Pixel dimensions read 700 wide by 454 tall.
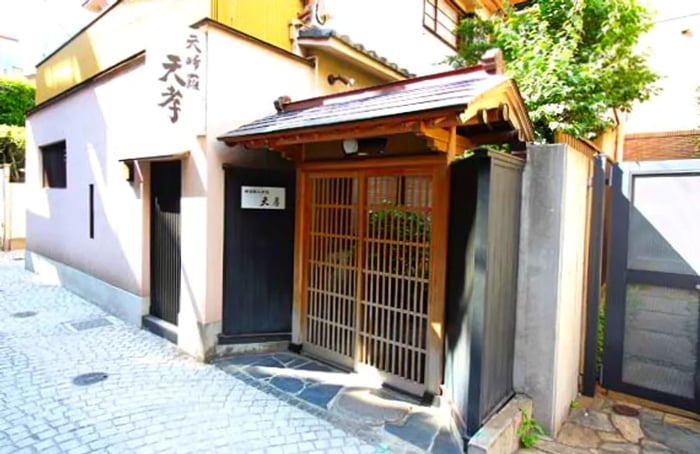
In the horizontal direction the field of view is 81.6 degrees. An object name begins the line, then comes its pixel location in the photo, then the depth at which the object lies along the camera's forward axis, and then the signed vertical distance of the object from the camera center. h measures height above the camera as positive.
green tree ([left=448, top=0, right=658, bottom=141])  8.06 +3.05
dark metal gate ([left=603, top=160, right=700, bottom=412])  4.82 -0.91
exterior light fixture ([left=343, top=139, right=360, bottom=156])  5.20 +0.75
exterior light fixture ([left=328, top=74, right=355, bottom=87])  7.98 +2.49
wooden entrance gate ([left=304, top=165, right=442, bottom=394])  5.01 -0.91
